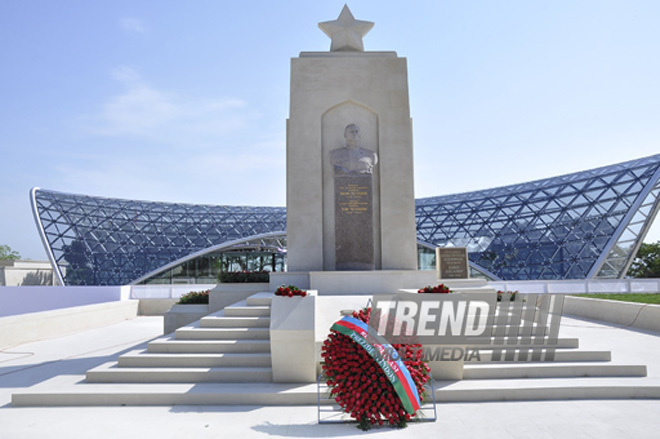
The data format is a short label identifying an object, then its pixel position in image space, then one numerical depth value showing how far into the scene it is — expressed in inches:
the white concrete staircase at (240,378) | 264.4
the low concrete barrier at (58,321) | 512.1
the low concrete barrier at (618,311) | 572.1
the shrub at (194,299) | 584.4
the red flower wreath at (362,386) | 219.6
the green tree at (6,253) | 3543.6
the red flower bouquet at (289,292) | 295.9
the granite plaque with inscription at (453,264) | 813.9
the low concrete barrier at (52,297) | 876.0
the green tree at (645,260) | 2171.3
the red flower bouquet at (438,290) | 314.7
